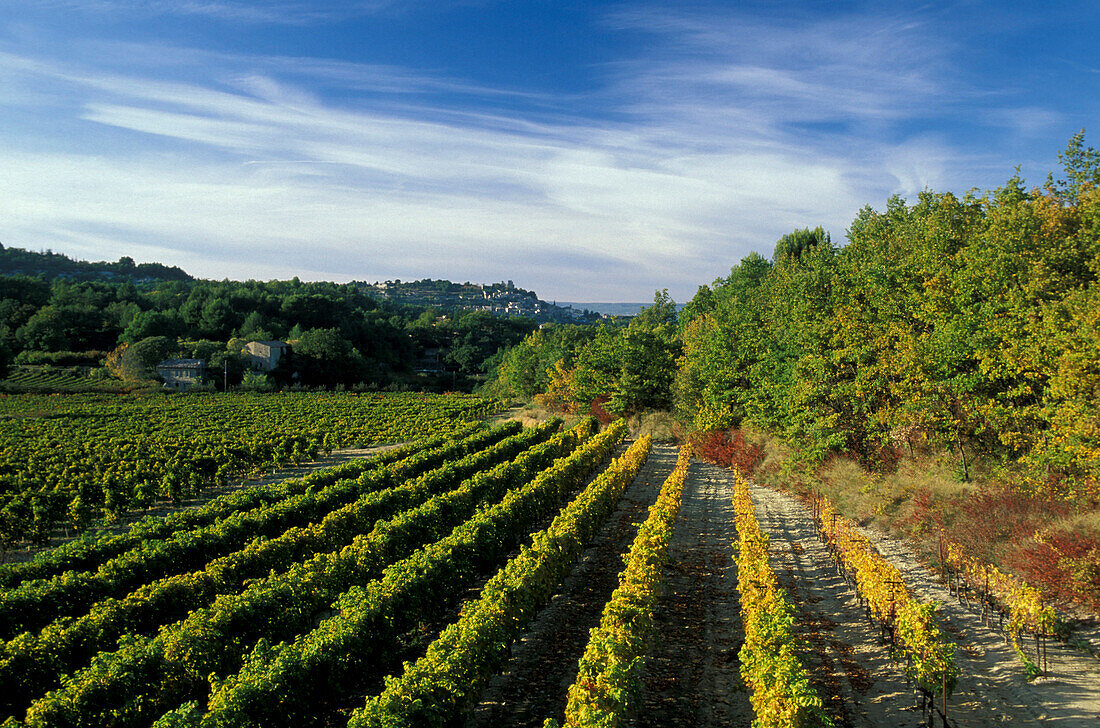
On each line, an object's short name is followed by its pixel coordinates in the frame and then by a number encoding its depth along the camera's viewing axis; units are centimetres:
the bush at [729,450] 3059
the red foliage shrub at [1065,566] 1213
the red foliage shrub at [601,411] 4988
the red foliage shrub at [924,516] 1767
